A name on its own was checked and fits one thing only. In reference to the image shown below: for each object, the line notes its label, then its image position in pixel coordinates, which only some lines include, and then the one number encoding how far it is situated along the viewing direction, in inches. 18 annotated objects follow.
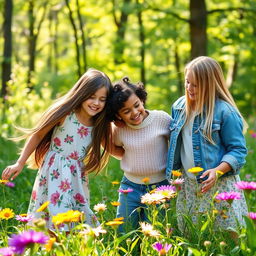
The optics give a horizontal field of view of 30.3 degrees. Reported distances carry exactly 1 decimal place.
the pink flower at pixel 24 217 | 90.4
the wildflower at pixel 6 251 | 69.0
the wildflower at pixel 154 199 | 85.0
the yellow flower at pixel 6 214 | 91.1
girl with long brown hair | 121.3
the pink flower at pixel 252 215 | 81.3
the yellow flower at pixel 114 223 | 78.9
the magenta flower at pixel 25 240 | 61.5
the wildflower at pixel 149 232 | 78.3
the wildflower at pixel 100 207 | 88.8
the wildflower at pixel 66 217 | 73.2
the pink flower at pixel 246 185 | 81.3
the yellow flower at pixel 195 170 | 86.4
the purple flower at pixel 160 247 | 75.4
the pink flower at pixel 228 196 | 83.8
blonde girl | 107.5
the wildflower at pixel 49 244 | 72.3
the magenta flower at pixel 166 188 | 95.7
